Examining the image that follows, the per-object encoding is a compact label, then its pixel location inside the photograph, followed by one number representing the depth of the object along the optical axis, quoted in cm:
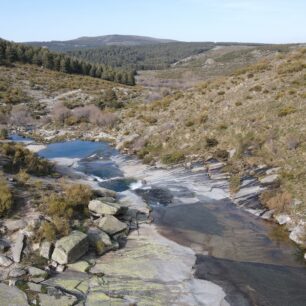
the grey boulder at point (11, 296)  1554
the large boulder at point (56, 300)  1569
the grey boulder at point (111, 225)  2175
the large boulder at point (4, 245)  1904
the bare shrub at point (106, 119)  5094
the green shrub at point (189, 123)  4084
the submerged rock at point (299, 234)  2185
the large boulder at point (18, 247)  1858
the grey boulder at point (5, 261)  1814
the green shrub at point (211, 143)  3659
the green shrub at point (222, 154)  3416
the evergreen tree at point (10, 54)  9406
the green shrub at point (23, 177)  2521
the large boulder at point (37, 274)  1723
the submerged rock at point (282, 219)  2425
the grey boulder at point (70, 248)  1862
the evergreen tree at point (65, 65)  9875
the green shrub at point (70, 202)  2188
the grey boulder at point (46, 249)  1888
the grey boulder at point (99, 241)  1996
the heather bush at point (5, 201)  2150
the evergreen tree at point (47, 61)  9944
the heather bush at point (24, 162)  2842
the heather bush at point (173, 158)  3544
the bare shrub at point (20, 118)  5475
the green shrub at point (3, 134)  4422
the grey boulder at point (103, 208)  2347
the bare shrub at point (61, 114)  5494
